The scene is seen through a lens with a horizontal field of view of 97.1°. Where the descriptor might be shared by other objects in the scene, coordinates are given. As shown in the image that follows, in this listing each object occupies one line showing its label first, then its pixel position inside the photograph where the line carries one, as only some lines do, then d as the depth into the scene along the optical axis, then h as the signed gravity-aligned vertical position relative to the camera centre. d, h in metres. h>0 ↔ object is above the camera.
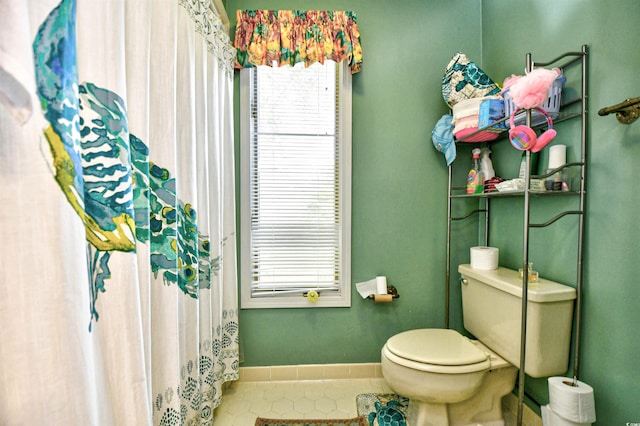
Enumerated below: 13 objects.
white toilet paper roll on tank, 1.49 -0.29
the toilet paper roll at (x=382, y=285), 1.74 -0.51
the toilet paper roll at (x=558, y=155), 1.17 +0.20
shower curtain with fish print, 0.47 -0.02
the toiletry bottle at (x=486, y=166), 1.62 +0.22
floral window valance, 1.66 +0.98
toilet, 1.14 -0.68
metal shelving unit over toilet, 1.10 +0.04
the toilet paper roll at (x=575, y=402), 1.00 -0.71
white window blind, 1.78 +0.13
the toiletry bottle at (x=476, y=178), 1.64 +0.15
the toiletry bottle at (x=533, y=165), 1.33 +0.18
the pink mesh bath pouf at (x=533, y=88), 1.03 +0.43
